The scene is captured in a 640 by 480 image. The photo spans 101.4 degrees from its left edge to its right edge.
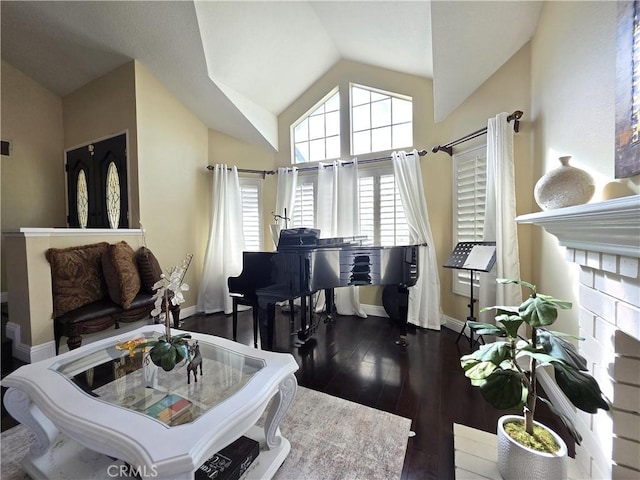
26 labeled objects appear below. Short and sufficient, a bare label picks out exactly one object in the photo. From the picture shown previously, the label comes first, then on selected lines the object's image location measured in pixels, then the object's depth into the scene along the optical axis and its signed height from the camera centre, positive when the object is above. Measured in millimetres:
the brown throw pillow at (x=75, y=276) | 2414 -372
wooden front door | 3287 +721
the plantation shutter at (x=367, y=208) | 3631 +344
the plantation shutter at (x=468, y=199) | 2751 +344
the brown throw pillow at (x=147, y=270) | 2900 -374
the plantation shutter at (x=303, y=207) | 3963 +410
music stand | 2271 -257
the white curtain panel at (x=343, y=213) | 3594 +273
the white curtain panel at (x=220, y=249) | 3807 -208
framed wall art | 1067 +584
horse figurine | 1389 -677
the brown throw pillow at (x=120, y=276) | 2547 -392
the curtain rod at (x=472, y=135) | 2209 +962
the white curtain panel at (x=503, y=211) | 2217 +165
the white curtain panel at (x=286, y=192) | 3908 +636
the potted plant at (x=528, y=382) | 940 -587
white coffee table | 877 -711
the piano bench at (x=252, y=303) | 2615 -696
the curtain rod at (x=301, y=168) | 3231 +973
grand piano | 2305 -360
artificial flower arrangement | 1229 -535
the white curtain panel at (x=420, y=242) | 3121 -129
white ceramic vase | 1343 +220
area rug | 1286 -1169
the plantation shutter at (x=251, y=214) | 4203 +330
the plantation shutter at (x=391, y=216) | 3459 +211
